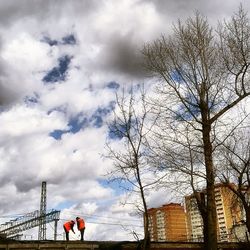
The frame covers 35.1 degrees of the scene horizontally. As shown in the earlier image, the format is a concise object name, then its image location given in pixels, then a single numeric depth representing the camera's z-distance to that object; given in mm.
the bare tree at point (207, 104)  16141
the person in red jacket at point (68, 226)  18859
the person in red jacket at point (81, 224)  18656
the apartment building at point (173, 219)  125438
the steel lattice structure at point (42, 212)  62531
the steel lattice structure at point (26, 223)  62266
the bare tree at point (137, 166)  17484
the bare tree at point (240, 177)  21912
